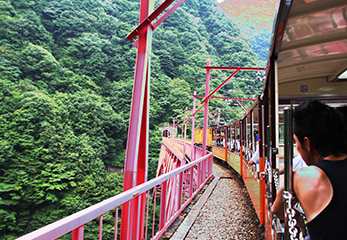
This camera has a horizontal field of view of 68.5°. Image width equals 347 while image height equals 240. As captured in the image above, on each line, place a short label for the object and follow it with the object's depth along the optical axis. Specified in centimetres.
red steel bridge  285
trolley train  215
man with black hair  112
